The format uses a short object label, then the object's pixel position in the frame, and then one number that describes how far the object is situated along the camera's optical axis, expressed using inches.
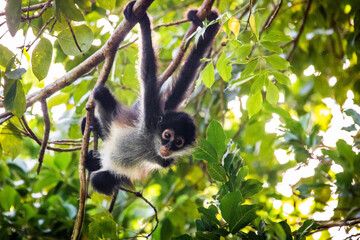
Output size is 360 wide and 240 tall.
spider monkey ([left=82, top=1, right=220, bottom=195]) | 267.0
